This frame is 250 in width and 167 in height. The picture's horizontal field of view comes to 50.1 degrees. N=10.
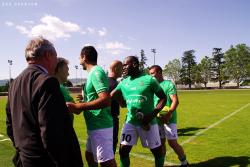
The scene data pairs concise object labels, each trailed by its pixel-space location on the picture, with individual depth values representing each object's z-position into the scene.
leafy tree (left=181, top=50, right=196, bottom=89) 93.91
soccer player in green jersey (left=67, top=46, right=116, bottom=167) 3.65
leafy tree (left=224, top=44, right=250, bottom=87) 83.02
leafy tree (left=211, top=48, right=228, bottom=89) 87.86
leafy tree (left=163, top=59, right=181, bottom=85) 99.92
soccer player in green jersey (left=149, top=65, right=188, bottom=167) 5.51
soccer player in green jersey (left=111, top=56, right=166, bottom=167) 4.53
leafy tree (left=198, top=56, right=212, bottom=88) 89.32
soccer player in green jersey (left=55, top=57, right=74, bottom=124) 3.92
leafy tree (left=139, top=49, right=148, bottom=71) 109.16
